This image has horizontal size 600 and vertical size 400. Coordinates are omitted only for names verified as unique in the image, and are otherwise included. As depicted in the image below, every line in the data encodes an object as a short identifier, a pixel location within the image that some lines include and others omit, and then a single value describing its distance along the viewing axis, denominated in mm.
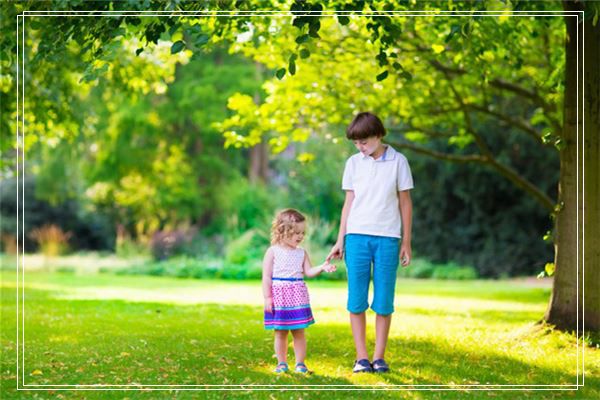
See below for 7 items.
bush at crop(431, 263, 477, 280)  19500
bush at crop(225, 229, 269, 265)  20266
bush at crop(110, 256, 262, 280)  18781
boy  6078
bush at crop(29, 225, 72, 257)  21508
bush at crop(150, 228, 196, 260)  22000
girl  6145
